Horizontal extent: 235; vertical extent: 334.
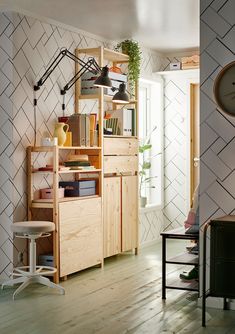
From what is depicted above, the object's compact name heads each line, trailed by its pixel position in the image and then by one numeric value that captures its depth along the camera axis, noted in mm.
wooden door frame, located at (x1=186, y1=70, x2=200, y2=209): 7953
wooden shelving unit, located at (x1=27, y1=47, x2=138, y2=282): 5418
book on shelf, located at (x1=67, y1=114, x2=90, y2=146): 5891
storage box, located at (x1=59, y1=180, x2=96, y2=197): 5758
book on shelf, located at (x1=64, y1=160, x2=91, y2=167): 5745
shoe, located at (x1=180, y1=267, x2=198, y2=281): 4938
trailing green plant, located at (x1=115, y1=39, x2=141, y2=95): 6809
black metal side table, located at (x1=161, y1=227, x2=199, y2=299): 4688
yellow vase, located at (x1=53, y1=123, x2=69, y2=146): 5613
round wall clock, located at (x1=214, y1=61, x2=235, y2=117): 4352
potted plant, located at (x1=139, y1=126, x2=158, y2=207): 7538
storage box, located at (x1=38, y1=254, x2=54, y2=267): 5540
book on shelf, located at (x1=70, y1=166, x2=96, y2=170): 5711
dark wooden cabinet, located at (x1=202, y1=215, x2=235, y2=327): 4113
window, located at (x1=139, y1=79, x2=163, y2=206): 8031
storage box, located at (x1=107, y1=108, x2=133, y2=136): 6613
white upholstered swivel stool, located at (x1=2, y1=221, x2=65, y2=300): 4902
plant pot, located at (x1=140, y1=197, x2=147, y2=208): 7578
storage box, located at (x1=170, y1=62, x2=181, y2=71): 7902
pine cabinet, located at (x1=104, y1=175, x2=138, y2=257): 6340
